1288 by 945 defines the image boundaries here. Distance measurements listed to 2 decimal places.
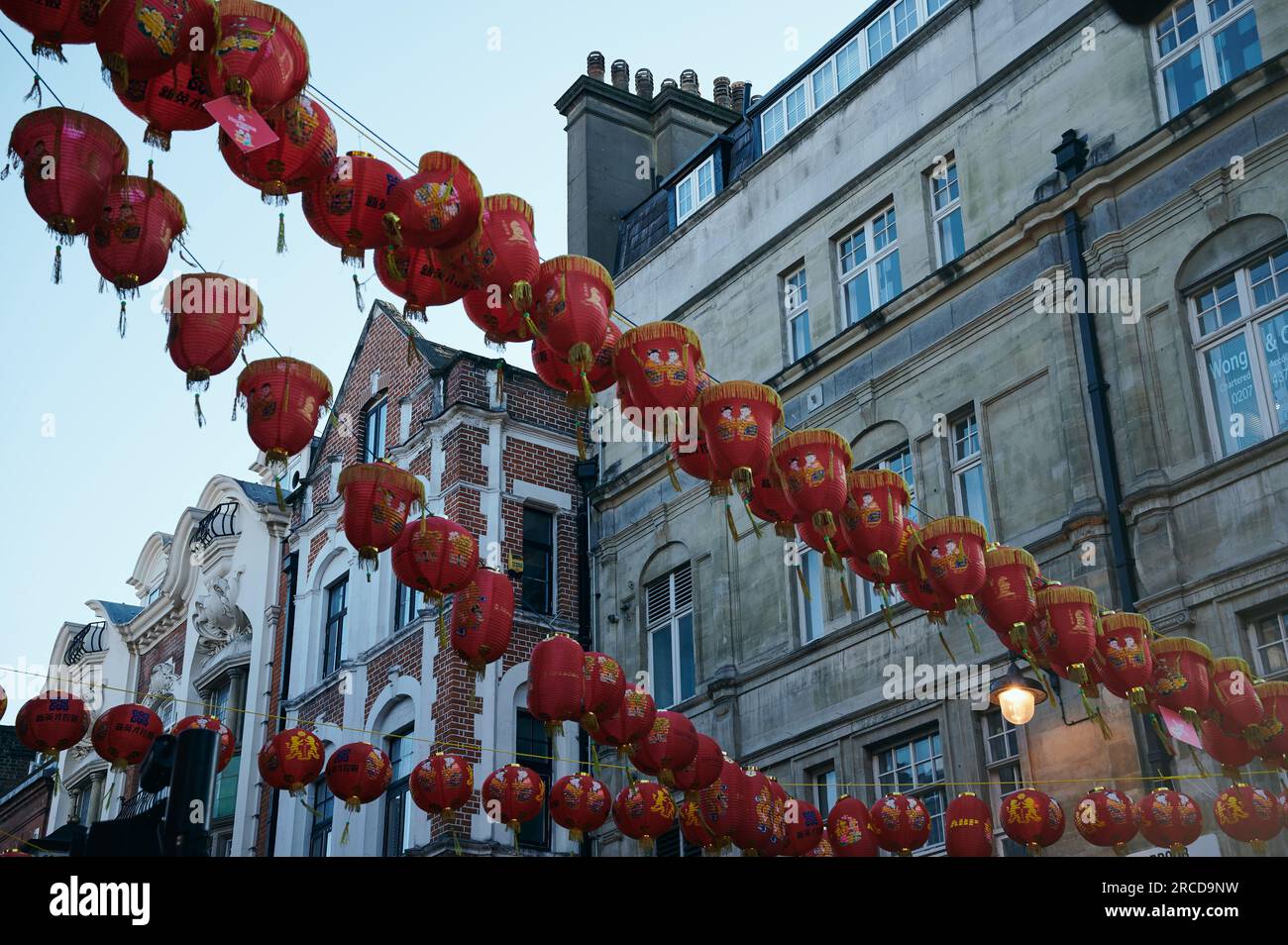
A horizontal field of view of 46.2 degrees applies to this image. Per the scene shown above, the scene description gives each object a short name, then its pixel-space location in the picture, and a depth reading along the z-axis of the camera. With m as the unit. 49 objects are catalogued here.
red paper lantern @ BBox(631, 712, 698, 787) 15.32
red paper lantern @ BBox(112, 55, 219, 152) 9.38
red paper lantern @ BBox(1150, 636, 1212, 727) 12.95
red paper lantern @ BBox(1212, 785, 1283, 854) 12.95
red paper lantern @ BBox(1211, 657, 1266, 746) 12.97
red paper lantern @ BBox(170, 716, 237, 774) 17.17
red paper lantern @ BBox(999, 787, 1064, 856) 14.09
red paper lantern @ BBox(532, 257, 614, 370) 11.27
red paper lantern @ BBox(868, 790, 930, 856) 15.37
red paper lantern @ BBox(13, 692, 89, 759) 17.84
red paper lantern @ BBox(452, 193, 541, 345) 10.88
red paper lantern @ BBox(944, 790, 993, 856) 14.41
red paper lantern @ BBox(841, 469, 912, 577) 12.53
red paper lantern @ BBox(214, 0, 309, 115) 9.38
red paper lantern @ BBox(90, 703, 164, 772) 18.16
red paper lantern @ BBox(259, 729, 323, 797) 17.89
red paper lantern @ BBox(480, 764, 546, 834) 17.44
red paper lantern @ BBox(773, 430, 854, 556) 12.11
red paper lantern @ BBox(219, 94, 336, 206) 9.85
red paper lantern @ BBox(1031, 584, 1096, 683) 12.86
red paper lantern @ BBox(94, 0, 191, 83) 8.84
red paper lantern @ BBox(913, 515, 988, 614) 12.67
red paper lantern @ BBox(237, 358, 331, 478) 11.59
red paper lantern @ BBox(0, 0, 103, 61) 8.84
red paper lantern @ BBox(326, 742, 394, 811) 17.77
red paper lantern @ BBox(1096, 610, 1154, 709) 12.88
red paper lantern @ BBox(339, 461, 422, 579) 13.03
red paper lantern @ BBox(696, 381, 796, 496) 11.82
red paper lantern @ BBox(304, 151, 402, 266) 10.39
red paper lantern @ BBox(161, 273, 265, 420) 10.82
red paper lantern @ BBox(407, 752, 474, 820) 17.58
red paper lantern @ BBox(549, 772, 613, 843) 16.94
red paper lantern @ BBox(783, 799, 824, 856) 16.03
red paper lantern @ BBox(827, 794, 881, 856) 15.41
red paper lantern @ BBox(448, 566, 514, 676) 14.30
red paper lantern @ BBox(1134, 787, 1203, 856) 13.48
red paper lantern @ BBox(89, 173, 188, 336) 9.95
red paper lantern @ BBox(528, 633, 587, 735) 14.45
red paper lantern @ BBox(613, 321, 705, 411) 11.60
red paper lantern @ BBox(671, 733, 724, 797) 15.72
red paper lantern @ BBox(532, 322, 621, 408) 11.38
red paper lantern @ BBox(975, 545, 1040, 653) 12.90
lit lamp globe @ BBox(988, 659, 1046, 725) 13.34
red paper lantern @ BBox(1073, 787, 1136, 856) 13.70
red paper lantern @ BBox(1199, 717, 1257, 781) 13.12
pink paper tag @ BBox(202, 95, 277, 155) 9.38
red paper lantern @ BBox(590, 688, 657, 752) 14.98
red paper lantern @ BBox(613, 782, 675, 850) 16.59
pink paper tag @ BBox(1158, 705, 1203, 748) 13.00
